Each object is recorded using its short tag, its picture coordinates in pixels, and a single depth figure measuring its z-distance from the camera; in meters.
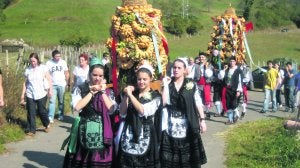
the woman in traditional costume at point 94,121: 6.56
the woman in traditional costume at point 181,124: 7.28
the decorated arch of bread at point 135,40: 7.28
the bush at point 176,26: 77.69
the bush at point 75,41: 55.09
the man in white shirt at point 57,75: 12.65
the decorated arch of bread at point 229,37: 16.42
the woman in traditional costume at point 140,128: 6.50
